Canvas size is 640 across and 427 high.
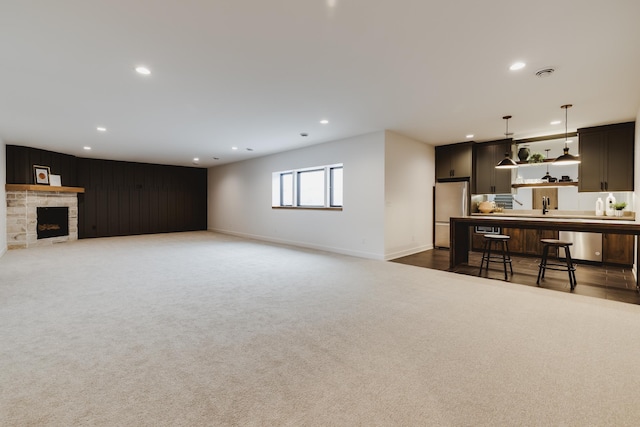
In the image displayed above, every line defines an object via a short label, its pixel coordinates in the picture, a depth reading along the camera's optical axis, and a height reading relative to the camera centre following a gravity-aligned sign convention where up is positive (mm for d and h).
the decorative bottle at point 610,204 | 5602 +109
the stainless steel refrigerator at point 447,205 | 6801 +121
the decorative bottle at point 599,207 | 5836 +54
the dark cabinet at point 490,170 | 6574 +924
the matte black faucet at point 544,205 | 6480 +105
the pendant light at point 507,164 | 5047 +803
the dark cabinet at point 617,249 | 5227 -712
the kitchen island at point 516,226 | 3652 -233
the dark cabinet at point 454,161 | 6848 +1180
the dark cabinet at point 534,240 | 6152 -651
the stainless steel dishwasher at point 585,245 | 5469 -679
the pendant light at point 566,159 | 4566 +790
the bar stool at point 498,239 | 4528 -518
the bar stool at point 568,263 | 4074 -751
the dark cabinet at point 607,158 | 5152 +946
